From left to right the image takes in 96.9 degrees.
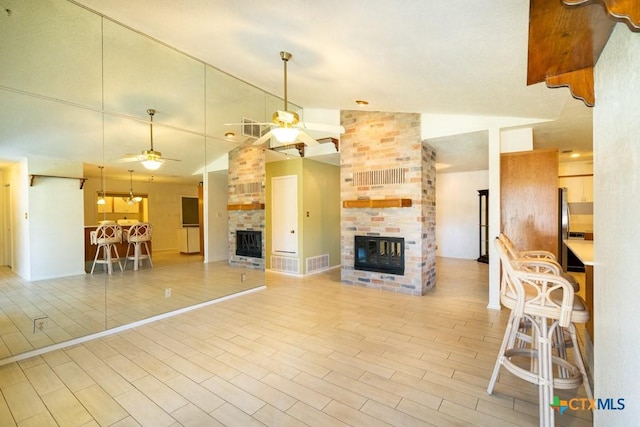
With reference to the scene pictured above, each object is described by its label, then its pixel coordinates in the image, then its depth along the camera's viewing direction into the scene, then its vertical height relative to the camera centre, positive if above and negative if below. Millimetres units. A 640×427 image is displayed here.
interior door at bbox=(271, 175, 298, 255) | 5871 -37
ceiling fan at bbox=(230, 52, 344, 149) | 2752 +879
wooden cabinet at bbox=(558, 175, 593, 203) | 6434 +512
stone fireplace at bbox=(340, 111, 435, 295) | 4457 +390
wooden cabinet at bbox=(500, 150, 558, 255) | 3678 +150
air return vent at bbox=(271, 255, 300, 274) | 5835 -1091
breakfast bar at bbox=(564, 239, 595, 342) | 2143 -536
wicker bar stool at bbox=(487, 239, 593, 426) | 1656 -720
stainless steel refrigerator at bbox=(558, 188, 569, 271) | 4922 -82
